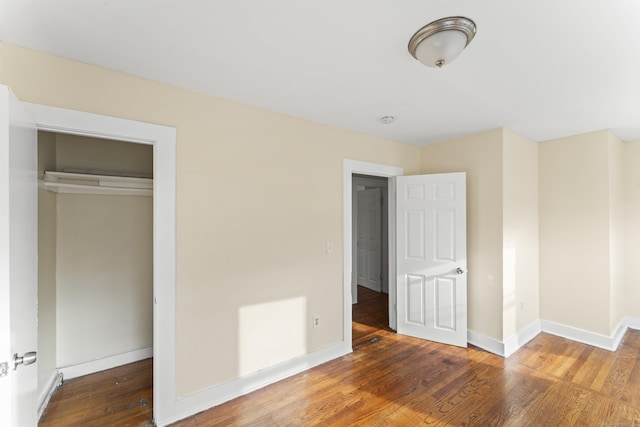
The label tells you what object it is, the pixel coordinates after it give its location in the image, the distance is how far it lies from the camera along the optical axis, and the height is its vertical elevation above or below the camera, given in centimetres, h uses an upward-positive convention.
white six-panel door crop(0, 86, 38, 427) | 104 -18
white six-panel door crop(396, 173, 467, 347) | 313 -49
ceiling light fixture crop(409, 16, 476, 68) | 134 +90
